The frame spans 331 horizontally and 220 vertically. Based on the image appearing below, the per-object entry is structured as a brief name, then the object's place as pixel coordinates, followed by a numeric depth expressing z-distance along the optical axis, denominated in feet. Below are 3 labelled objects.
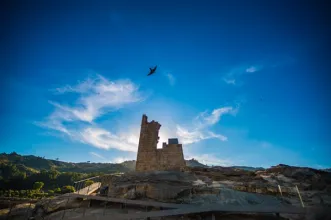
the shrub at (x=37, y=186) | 166.80
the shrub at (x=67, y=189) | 147.25
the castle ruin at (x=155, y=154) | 64.64
